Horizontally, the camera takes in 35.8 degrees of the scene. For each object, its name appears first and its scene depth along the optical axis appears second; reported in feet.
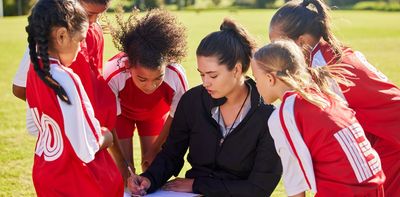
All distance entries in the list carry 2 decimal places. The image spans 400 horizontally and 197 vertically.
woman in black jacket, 12.13
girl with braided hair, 9.78
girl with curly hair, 13.25
